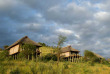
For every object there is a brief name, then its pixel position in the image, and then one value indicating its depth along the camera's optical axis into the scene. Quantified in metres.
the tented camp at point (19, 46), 30.42
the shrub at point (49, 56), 32.26
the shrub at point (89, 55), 39.27
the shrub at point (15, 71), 7.75
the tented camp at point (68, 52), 41.25
